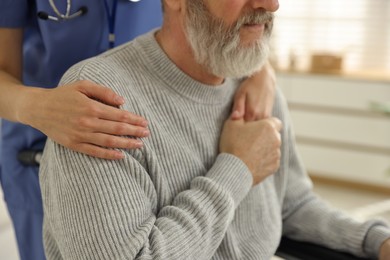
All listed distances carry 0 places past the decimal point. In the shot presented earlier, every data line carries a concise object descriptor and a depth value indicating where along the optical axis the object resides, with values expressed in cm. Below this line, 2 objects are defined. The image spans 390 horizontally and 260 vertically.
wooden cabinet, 398
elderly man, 91
